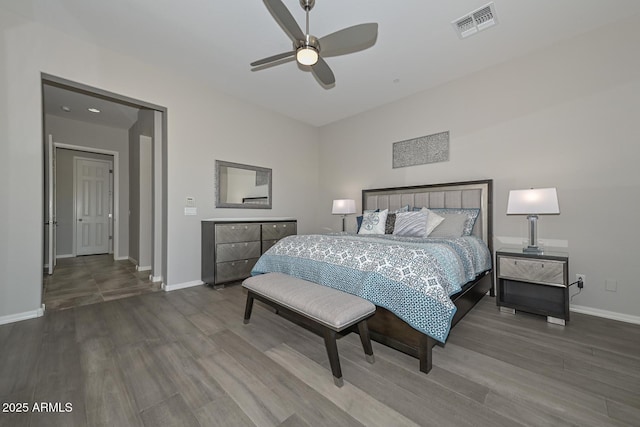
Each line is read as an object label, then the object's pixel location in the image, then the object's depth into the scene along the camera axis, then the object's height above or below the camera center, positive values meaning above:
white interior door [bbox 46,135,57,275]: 3.94 +0.00
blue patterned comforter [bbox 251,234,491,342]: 1.72 -0.47
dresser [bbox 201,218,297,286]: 3.59 -0.47
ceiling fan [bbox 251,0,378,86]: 1.94 +1.48
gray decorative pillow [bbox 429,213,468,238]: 3.16 -0.17
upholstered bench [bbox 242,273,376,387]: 1.60 -0.64
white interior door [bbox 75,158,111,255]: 6.24 +0.25
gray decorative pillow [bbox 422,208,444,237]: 3.25 -0.11
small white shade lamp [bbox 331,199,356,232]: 4.56 +0.12
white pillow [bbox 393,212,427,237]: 3.22 -0.15
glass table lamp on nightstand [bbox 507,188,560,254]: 2.57 +0.07
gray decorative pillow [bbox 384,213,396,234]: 3.60 -0.16
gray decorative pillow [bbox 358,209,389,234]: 3.58 -0.14
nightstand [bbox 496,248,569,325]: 2.46 -0.73
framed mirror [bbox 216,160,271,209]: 4.10 +0.49
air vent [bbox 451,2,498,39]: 2.41 +1.90
